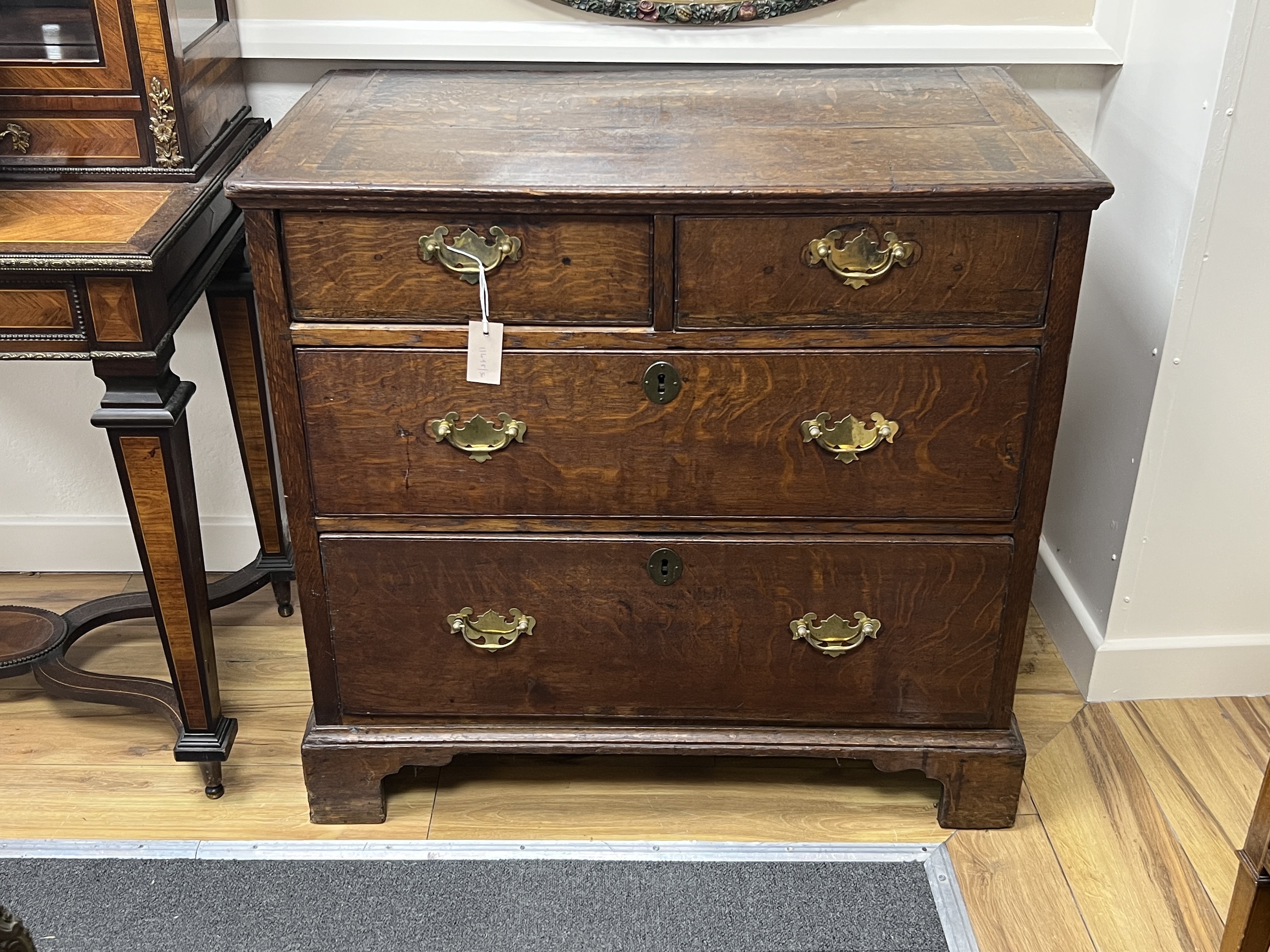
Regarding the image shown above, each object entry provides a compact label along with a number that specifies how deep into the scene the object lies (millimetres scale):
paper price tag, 1488
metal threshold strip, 1780
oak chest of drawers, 1442
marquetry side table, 1478
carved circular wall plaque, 1886
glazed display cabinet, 1638
